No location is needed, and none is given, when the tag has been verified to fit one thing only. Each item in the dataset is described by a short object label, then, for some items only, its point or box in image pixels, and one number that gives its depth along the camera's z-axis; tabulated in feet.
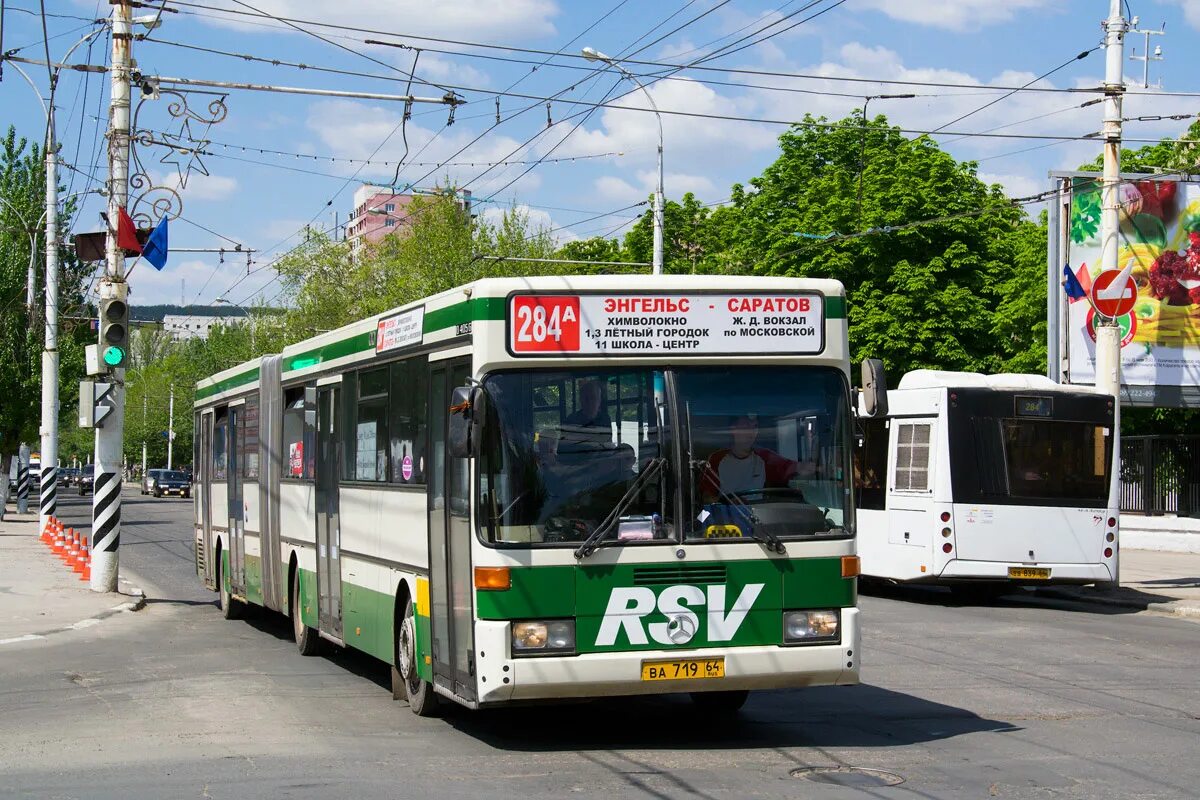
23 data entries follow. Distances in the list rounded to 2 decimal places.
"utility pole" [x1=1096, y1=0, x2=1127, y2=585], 73.72
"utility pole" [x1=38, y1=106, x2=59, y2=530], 120.37
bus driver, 31.24
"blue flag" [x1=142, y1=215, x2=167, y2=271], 71.00
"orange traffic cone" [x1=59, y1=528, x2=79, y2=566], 93.93
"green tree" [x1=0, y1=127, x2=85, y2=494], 177.99
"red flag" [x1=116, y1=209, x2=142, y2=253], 69.05
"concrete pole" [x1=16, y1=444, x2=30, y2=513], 191.21
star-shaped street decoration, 72.92
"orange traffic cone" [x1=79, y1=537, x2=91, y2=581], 83.68
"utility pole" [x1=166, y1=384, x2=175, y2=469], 341.80
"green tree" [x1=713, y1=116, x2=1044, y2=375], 144.36
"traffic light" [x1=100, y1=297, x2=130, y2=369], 68.85
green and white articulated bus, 30.50
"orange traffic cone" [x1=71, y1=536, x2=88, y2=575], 85.87
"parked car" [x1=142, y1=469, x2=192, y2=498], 282.15
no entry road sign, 73.10
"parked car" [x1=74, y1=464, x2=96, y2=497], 310.65
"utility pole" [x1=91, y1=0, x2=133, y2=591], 69.21
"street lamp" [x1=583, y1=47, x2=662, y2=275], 119.14
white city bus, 66.69
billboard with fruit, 102.22
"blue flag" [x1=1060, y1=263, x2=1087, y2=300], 95.09
